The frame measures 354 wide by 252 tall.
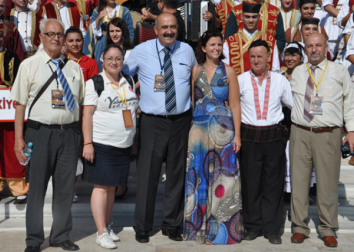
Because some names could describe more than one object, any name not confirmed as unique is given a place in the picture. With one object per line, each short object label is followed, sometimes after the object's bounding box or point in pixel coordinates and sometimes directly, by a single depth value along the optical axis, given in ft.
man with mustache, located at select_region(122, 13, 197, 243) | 14.93
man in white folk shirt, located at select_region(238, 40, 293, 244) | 15.25
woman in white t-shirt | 14.28
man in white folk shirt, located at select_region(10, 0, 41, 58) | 22.67
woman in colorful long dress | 15.07
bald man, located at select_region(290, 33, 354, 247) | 15.12
